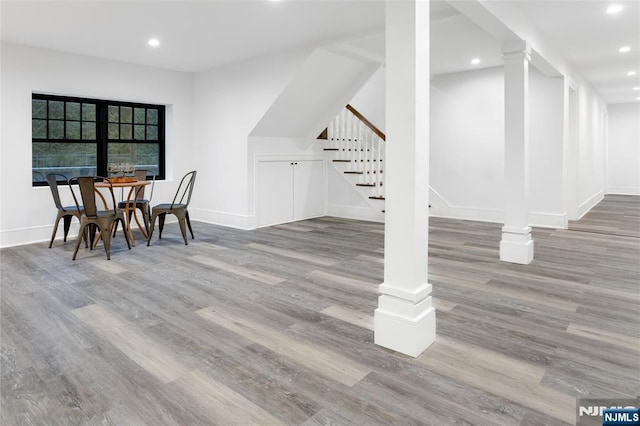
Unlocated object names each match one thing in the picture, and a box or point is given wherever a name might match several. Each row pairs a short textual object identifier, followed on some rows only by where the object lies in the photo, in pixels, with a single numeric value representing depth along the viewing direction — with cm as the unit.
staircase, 697
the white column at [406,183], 222
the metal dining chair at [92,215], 428
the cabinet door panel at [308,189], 694
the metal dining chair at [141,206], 529
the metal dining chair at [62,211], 463
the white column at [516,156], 409
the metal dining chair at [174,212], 497
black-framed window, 547
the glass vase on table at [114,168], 502
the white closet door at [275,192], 632
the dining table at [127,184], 481
